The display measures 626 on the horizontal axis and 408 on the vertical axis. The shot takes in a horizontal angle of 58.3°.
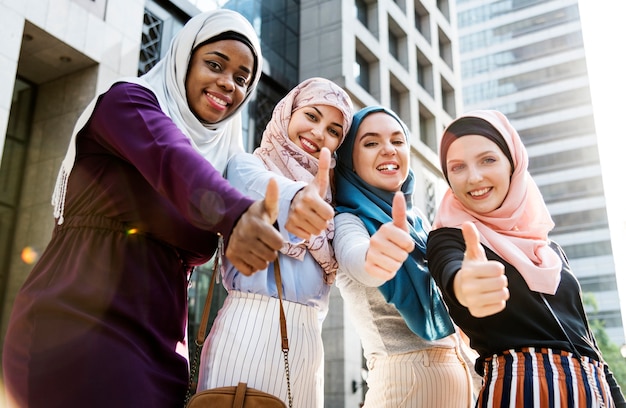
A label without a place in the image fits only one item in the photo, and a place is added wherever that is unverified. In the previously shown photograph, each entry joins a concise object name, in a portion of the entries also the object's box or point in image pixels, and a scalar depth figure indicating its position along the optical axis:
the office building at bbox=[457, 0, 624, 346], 43.88
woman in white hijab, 1.43
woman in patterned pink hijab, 1.87
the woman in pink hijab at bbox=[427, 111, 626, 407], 1.92
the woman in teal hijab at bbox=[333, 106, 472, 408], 2.21
